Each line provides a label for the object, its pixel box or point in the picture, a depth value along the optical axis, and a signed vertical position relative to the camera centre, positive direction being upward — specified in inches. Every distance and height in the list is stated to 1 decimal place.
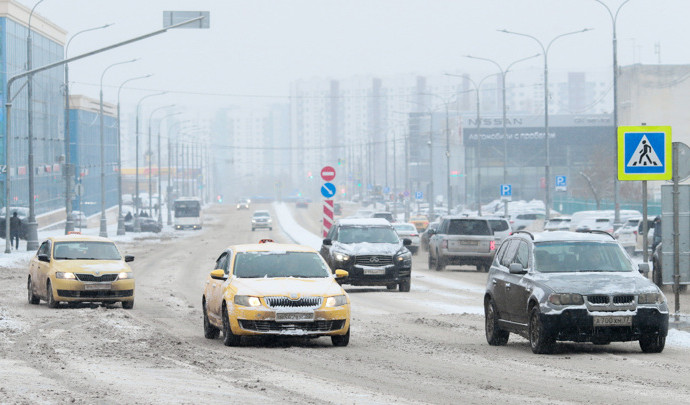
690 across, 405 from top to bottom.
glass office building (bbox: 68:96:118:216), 5118.1 +201.9
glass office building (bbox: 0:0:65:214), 3858.3 +291.8
